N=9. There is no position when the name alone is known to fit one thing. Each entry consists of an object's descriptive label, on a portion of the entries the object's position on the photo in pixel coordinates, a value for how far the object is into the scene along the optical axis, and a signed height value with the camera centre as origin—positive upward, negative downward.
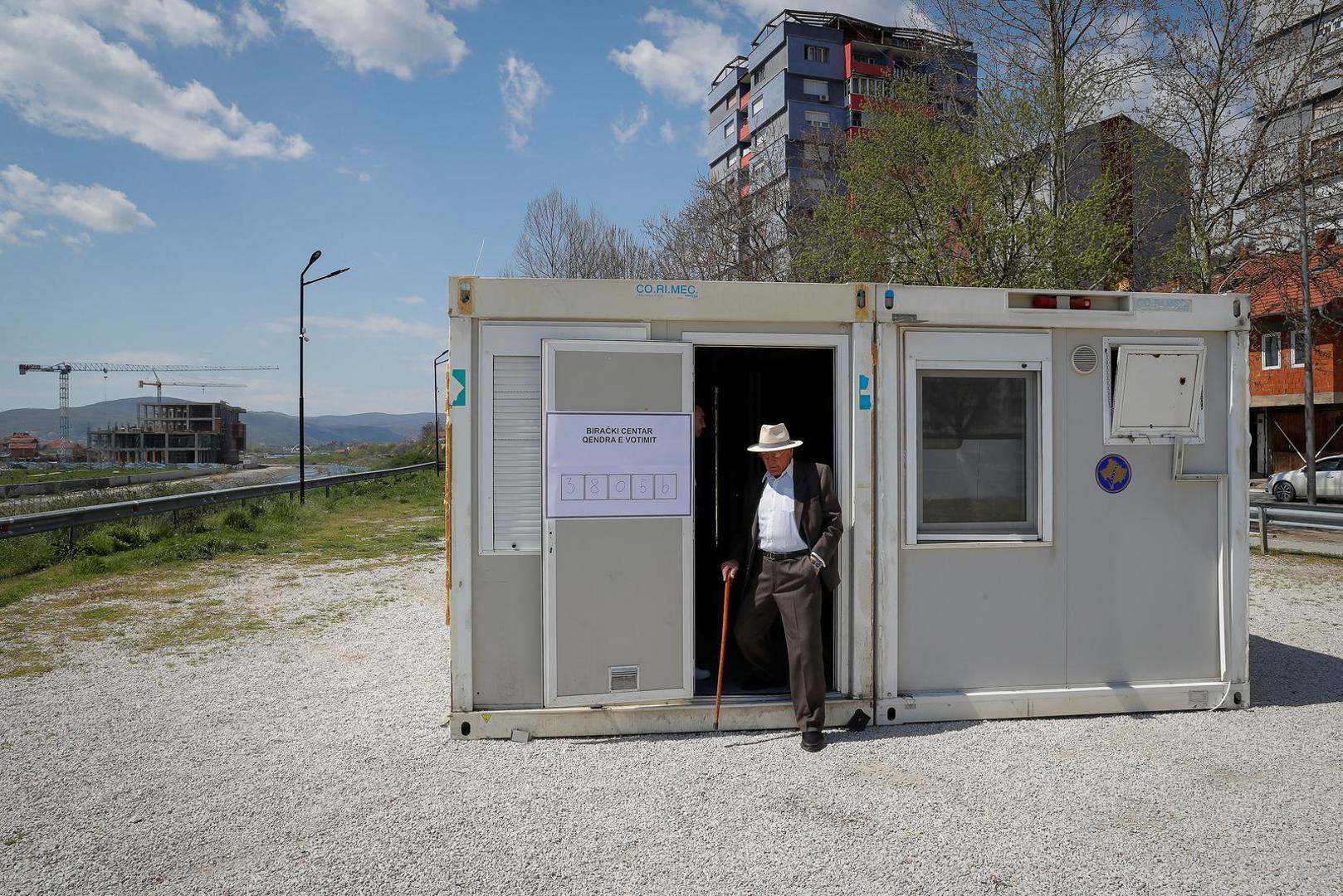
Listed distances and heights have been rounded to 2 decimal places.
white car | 22.88 -0.98
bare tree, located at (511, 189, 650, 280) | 29.80 +6.75
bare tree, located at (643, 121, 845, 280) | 26.73 +7.39
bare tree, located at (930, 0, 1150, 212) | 15.71 +6.97
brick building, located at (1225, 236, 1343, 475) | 24.91 +2.53
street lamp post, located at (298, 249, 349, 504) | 20.96 +0.06
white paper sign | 5.12 -0.11
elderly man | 5.02 -0.70
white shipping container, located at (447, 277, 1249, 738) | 5.12 -0.34
